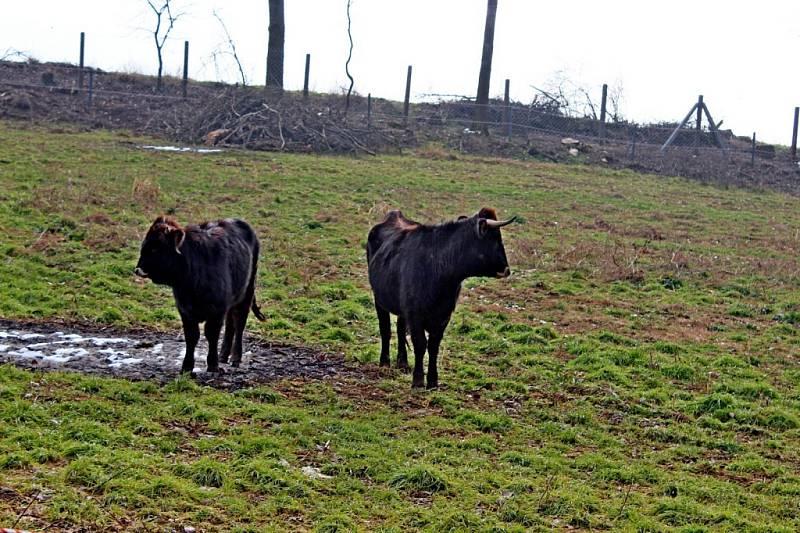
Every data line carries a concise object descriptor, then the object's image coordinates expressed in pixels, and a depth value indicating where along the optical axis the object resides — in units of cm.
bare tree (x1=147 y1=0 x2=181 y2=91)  3437
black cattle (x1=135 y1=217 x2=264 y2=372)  885
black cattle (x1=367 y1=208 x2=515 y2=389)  932
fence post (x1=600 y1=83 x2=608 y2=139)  3494
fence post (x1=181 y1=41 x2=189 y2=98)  3159
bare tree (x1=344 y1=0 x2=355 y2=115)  3276
